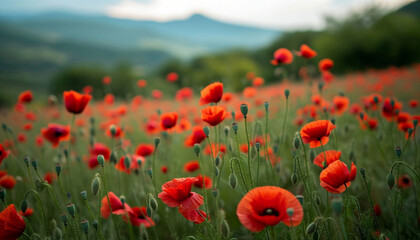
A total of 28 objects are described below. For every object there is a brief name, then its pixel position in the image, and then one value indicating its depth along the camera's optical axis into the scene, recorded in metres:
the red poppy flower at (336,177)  0.94
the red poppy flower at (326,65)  2.36
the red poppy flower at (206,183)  1.63
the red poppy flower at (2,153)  1.35
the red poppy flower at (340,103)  2.34
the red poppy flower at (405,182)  1.76
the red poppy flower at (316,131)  1.11
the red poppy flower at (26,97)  2.60
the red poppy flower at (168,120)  1.73
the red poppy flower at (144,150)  2.06
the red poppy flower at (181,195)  1.02
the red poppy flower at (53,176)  1.97
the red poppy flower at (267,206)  0.79
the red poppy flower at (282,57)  2.16
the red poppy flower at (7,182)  1.61
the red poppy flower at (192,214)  1.03
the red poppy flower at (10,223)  1.00
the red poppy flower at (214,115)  1.22
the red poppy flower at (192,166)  2.01
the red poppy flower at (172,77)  3.93
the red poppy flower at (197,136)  1.75
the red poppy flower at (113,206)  1.26
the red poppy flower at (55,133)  2.01
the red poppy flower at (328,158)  1.15
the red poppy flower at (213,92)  1.37
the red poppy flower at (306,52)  2.10
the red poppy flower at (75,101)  1.67
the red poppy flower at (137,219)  1.28
